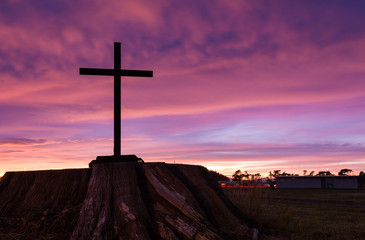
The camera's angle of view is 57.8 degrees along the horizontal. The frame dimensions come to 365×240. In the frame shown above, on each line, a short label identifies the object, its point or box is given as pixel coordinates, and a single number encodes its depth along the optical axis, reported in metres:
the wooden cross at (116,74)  6.33
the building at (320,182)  61.12
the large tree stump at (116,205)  4.25
